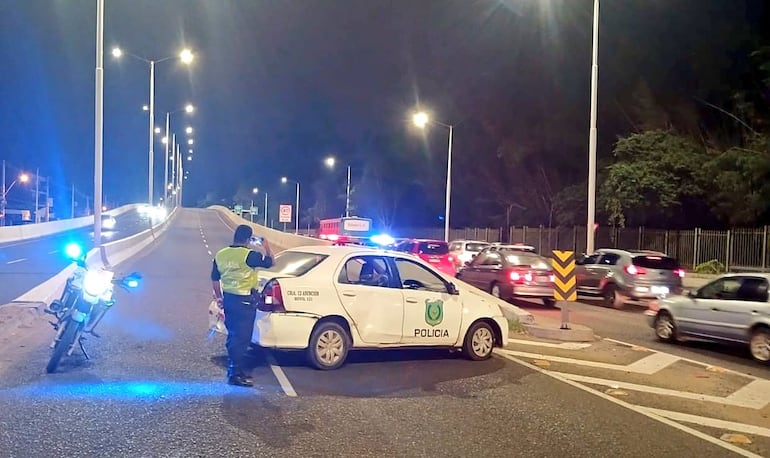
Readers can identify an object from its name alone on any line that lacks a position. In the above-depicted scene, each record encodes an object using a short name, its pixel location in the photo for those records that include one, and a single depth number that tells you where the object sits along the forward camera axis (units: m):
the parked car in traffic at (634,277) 20.75
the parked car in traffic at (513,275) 20.16
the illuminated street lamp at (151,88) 35.20
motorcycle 9.56
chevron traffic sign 14.24
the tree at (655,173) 37.75
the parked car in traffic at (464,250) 30.88
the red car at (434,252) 27.58
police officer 9.09
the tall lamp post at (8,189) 78.91
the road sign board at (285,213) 59.95
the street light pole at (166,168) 58.89
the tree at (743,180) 32.26
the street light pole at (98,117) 23.78
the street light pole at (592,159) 25.84
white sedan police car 9.83
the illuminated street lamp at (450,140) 41.91
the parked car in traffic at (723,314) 12.38
